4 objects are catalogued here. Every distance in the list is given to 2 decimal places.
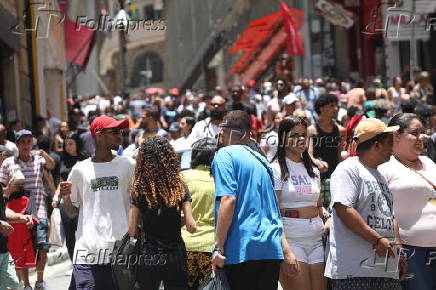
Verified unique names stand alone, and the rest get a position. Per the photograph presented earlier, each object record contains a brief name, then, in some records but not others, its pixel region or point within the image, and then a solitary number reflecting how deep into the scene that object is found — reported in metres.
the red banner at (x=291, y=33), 67.00
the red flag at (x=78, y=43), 62.42
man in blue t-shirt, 13.08
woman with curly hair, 14.57
